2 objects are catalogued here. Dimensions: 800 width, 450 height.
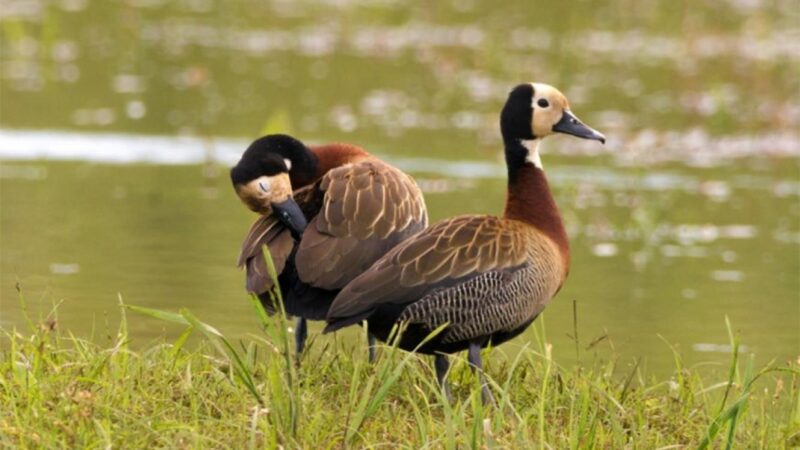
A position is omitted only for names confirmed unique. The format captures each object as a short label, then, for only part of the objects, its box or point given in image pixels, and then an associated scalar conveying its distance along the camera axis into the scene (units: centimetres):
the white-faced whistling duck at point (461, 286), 1301
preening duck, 1395
